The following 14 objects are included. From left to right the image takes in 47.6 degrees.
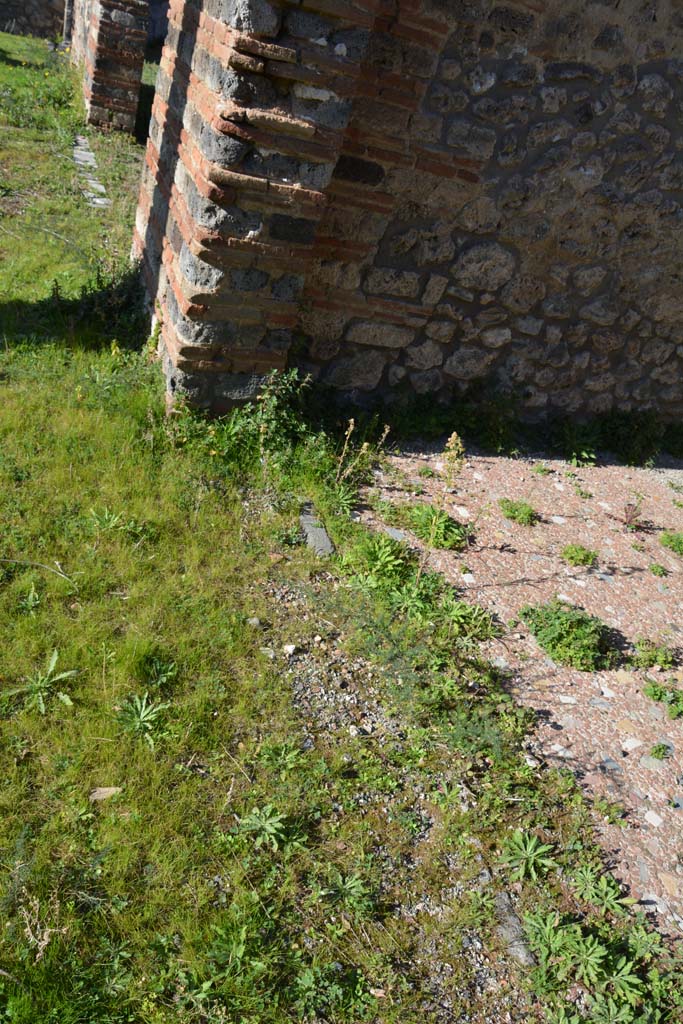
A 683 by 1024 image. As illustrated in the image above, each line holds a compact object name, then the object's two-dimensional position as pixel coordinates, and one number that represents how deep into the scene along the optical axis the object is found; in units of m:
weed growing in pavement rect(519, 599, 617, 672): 3.56
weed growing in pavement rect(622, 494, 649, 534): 4.77
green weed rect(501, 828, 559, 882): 2.65
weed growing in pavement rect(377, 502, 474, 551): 4.06
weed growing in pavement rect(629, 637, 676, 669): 3.69
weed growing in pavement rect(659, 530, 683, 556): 4.70
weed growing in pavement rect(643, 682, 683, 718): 3.47
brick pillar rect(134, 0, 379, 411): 3.36
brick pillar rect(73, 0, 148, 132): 8.58
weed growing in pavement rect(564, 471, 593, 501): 4.96
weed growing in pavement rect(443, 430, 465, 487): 3.92
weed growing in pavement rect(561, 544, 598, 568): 4.25
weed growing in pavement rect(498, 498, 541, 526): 4.47
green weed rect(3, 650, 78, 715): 2.68
